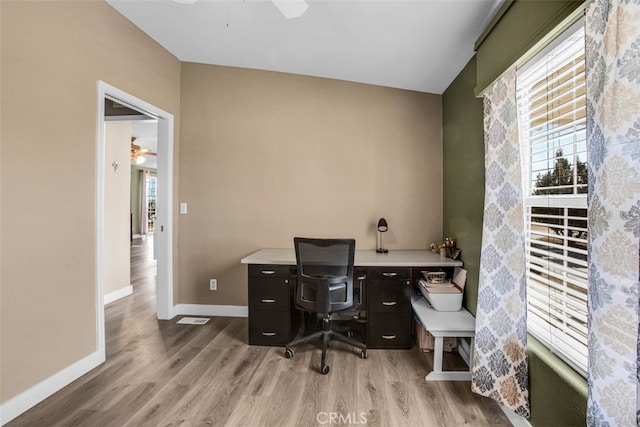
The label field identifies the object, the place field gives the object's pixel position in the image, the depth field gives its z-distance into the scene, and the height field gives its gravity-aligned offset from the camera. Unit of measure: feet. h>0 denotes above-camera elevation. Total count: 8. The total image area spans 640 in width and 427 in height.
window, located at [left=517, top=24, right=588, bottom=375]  4.17 +0.33
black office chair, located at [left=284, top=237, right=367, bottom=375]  7.36 -1.72
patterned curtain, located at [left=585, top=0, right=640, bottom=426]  2.91 +0.00
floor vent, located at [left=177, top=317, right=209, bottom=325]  9.85 -3.70
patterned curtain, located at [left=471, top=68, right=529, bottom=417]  5.11 -1.08
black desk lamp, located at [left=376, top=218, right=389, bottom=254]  9.74 -0.63
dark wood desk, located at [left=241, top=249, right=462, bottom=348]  8.16 -2.39
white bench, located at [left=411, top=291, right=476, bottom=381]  6.71 -2.78
